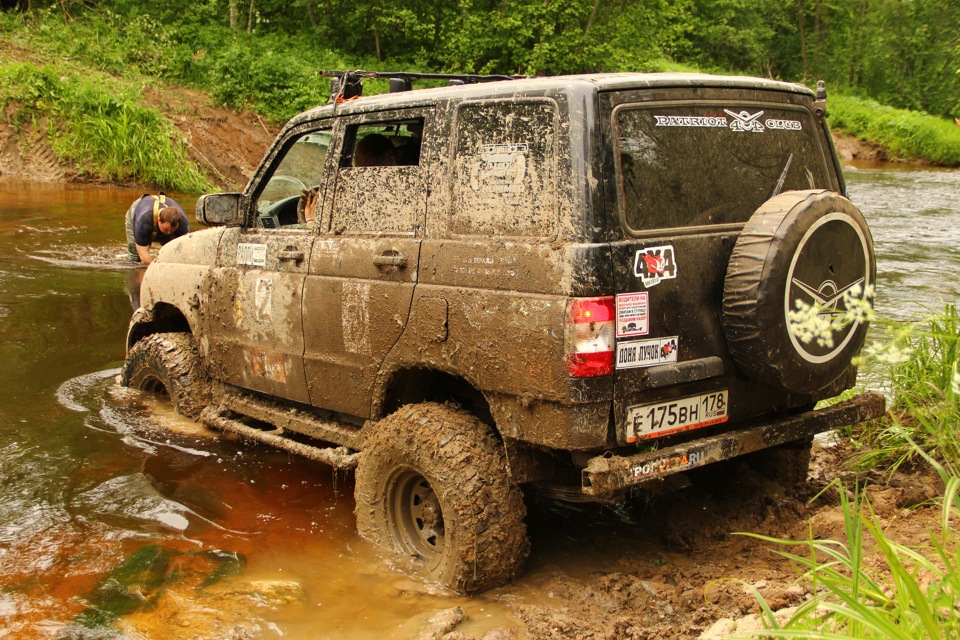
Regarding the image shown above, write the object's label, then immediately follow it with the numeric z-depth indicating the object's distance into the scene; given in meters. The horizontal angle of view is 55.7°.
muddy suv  3.48
